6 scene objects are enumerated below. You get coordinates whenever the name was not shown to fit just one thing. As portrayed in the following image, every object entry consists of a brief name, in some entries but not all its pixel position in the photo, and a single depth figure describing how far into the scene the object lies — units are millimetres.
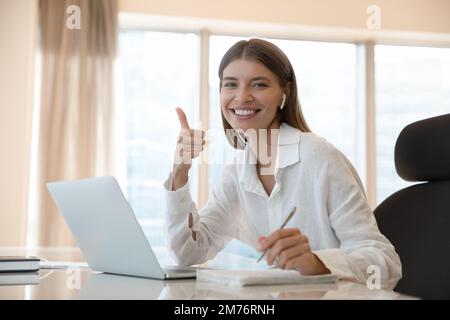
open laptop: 1012
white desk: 766
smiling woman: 1269
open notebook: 883
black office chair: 1317
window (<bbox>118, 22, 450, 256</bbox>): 4473
